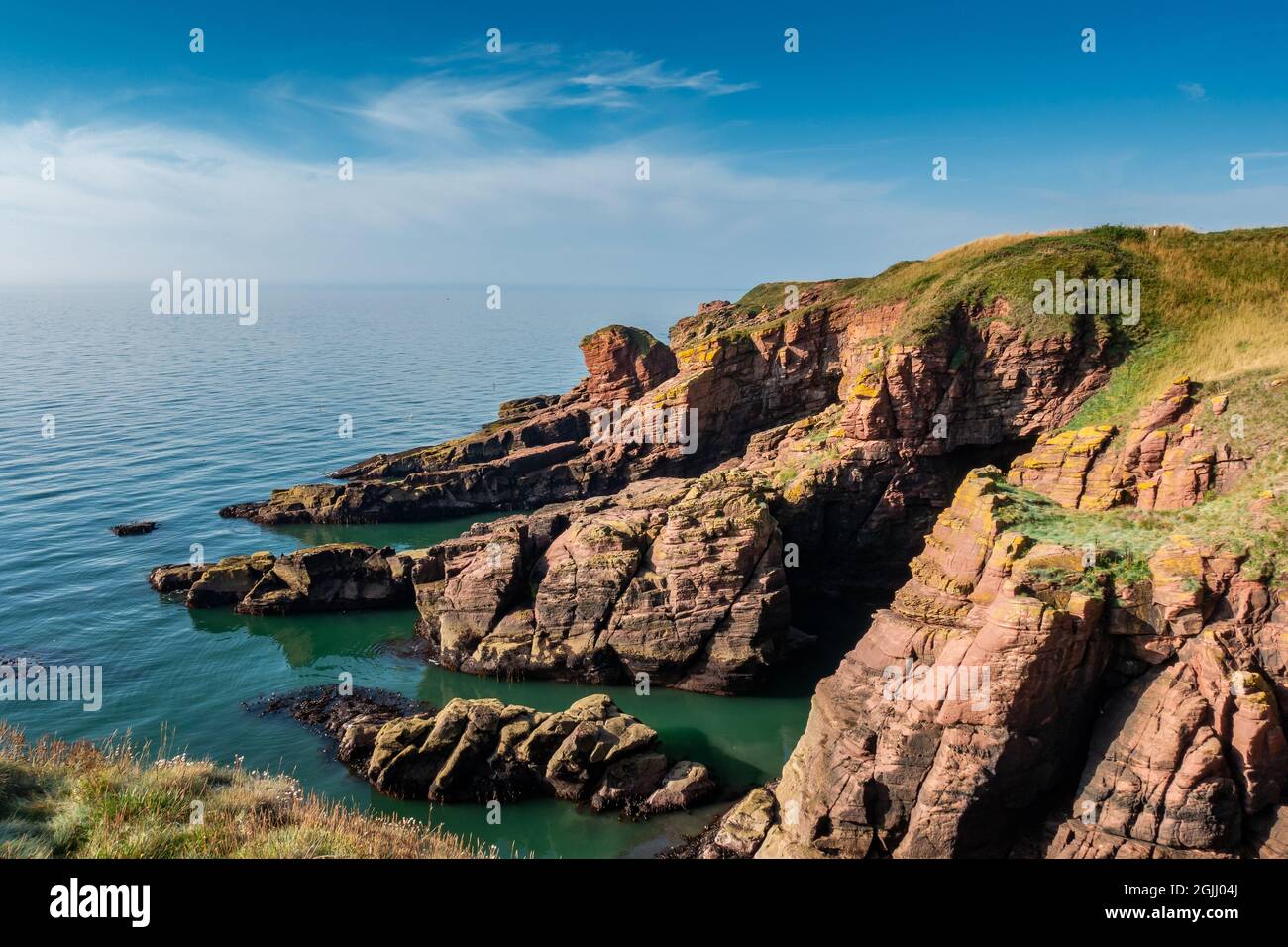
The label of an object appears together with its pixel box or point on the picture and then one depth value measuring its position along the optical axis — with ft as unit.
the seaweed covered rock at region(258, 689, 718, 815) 81.61
